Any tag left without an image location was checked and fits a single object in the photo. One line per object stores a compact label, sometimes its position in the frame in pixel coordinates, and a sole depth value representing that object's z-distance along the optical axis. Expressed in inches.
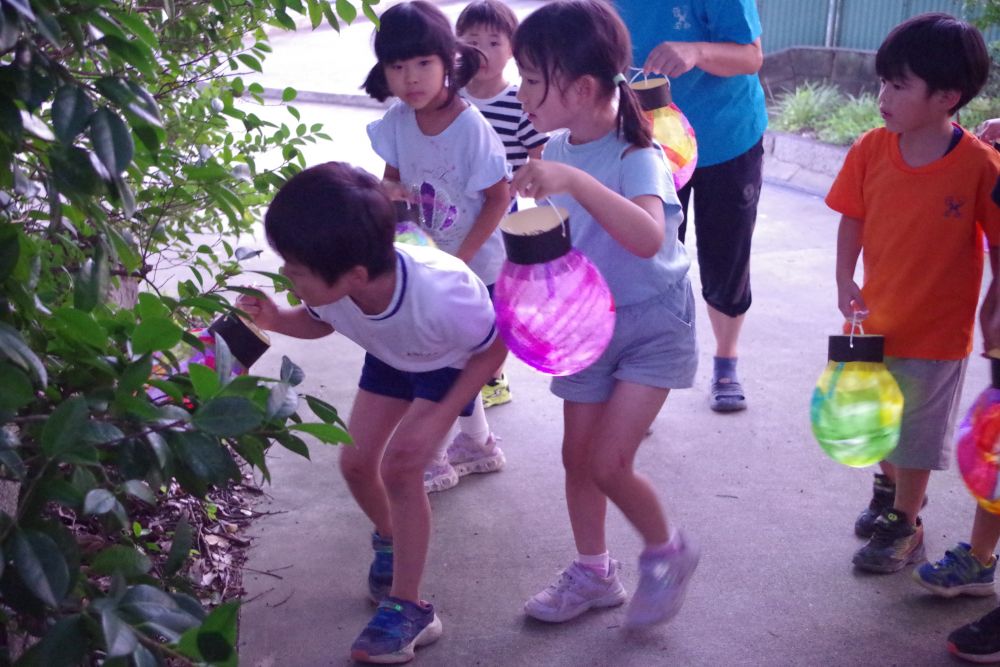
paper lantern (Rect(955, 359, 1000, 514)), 92.5
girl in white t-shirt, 126.6
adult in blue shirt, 141.4
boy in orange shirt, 107.0
